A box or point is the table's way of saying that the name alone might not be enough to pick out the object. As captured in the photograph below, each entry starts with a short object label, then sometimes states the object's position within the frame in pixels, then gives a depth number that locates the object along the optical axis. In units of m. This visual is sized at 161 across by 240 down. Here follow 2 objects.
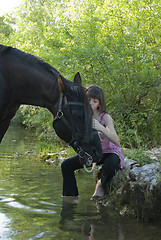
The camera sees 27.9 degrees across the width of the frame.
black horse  3.13
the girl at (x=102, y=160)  4.29
